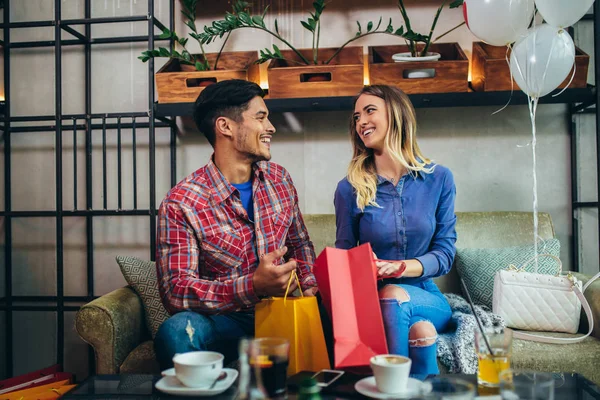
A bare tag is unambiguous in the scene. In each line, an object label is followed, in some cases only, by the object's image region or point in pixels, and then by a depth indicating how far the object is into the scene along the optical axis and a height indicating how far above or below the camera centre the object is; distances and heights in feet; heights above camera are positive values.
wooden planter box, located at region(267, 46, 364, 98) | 7.97 +1.94
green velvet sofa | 5.77 -1.67
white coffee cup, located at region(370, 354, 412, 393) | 3.31 -1.11
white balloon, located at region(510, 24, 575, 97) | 6.52 +1.81
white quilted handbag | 6.30 -1.23
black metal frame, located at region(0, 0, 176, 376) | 8.45 +1.16
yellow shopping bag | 4.65 -1.12
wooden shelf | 7.69 +1.56
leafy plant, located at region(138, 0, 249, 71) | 8.08 +2.48
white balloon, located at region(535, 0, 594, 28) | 6.14 +2.29
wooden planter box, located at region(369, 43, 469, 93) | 7.82 +1.94
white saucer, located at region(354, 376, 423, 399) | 3.33 -1.24
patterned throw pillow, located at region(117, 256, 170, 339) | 6.77 -1.05
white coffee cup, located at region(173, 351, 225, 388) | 3.51 -1.12
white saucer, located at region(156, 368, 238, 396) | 3.52 -1.24
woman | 5.94 +0.06
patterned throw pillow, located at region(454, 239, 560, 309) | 7.18 -0.86
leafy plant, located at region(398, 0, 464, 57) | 7.74 +2.49
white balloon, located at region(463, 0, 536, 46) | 6.37 +2.30
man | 5.35 -0.33
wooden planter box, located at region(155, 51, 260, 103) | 8.12 +2.01
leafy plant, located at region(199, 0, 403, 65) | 7.92 +2.80
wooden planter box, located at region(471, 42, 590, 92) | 7.61 +1.94
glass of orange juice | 3.46 -1.04
